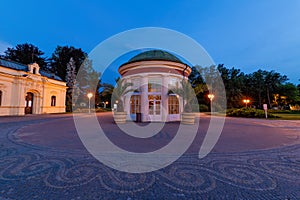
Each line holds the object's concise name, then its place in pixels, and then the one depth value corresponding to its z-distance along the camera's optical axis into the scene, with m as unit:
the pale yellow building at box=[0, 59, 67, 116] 16.23
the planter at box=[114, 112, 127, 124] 11.47
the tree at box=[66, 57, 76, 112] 29.56
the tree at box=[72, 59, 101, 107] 32.52
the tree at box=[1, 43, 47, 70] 32.75
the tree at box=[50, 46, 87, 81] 33.97
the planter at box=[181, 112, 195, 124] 11.23
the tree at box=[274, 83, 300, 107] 37.22
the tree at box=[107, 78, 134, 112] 12.19
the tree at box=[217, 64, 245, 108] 34.69
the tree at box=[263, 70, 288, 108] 42.12
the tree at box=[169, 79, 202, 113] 11.75
